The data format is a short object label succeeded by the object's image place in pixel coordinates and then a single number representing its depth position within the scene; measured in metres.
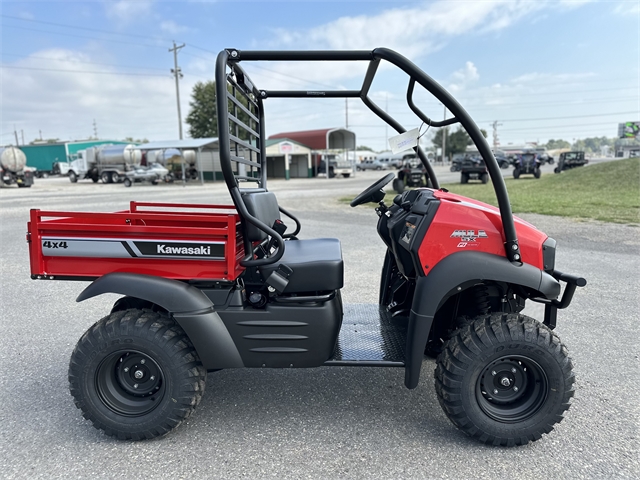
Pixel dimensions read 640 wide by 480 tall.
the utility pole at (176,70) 37.53
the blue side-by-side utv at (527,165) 25.11
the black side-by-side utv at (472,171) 20.61
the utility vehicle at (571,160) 29.53
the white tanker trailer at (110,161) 32.19
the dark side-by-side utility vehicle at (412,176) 18.38
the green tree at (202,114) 47.28
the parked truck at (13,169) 27.15
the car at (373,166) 58.05
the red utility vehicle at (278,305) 2.22
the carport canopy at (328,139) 38.16
